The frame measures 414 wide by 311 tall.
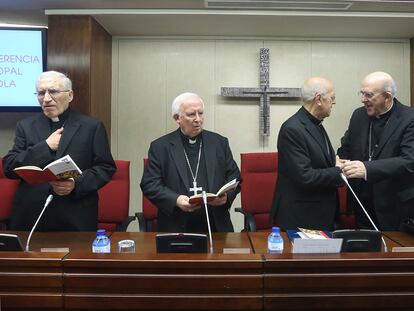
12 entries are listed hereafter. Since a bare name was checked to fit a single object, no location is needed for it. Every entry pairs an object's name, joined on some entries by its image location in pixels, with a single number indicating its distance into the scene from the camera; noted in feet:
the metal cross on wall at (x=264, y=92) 14.24
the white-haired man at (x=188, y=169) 8.20
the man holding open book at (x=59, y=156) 7.81
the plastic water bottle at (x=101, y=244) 6.13
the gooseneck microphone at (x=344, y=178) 6.74
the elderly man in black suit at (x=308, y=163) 8.25
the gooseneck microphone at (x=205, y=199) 6.67
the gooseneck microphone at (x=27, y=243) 6.27
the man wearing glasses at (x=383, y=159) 8.15
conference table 5.22
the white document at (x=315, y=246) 5.56
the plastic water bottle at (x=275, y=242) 6.20
